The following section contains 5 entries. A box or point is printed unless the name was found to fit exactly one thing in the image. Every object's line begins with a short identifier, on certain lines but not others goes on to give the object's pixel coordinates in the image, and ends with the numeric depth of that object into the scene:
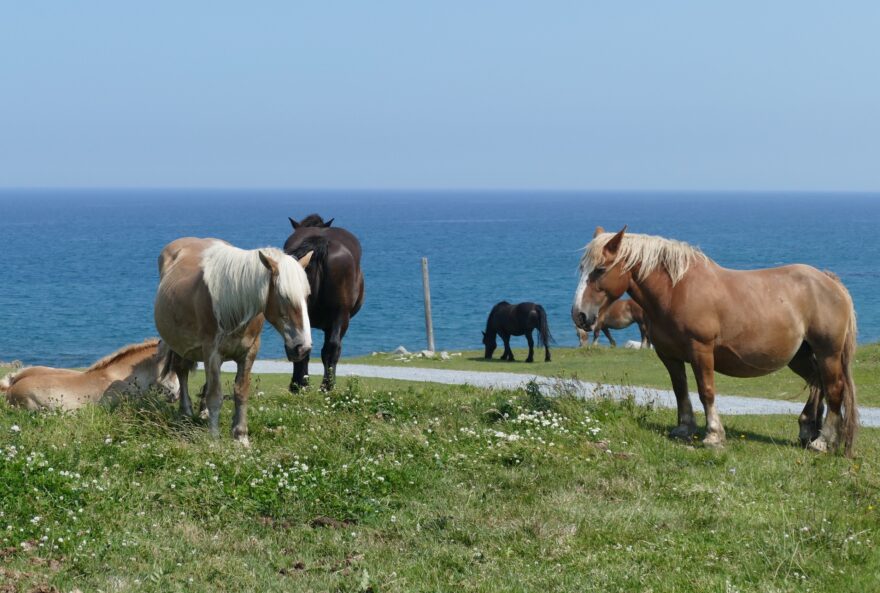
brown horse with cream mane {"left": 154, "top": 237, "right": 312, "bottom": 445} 10.90
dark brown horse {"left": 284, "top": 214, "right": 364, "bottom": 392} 15.03
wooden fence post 29.24
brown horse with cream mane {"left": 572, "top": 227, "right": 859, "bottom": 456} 11.82
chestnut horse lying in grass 13.20
